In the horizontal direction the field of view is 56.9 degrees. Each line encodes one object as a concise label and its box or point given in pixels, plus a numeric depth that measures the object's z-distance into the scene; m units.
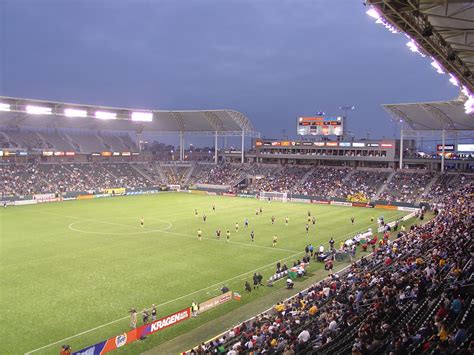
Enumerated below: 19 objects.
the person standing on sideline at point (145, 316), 19.92
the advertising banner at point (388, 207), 60.93
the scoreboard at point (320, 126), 79.71
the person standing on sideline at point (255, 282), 25.37
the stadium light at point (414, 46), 15.03
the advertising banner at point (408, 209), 58.66
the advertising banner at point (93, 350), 15.81
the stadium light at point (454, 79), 18.85
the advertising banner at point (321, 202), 66.62
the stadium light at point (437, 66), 17.05
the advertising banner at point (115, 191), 72.89
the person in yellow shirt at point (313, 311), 18.05
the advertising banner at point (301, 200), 68.51
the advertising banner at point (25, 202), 59.38
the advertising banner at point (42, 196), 62.13
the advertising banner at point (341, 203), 64.73
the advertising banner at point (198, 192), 81.01
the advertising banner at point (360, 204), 63.20
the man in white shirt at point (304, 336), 14.52
